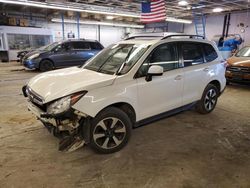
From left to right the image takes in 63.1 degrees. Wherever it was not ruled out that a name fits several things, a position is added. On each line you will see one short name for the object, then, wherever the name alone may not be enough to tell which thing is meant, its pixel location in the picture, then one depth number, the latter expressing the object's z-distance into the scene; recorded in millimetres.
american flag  9039
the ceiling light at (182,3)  11778
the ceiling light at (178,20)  15384
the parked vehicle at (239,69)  6336
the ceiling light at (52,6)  9458
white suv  2463
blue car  9461
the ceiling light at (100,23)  16594
